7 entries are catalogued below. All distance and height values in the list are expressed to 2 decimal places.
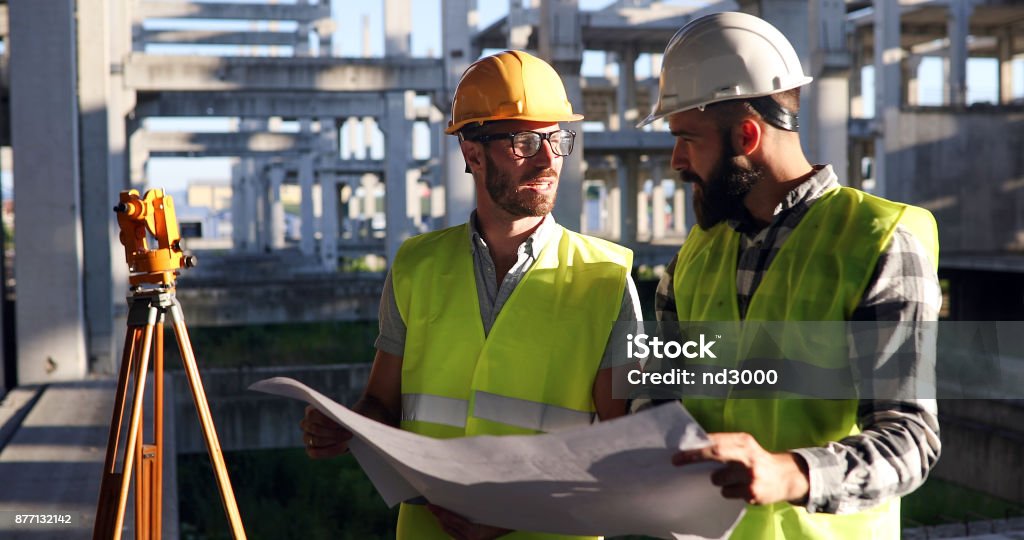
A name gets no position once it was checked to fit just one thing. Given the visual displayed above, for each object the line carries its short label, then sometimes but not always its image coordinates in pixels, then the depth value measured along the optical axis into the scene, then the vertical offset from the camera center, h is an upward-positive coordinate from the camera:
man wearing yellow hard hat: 2.61 -0.18
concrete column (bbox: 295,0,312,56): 36.34 +7.26
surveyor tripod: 3.18 -0.32
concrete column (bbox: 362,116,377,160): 53.75 +5.35
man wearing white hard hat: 1.69 -0.07
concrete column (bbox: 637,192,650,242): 46.15 +0.10
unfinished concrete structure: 12.56 +2.47
